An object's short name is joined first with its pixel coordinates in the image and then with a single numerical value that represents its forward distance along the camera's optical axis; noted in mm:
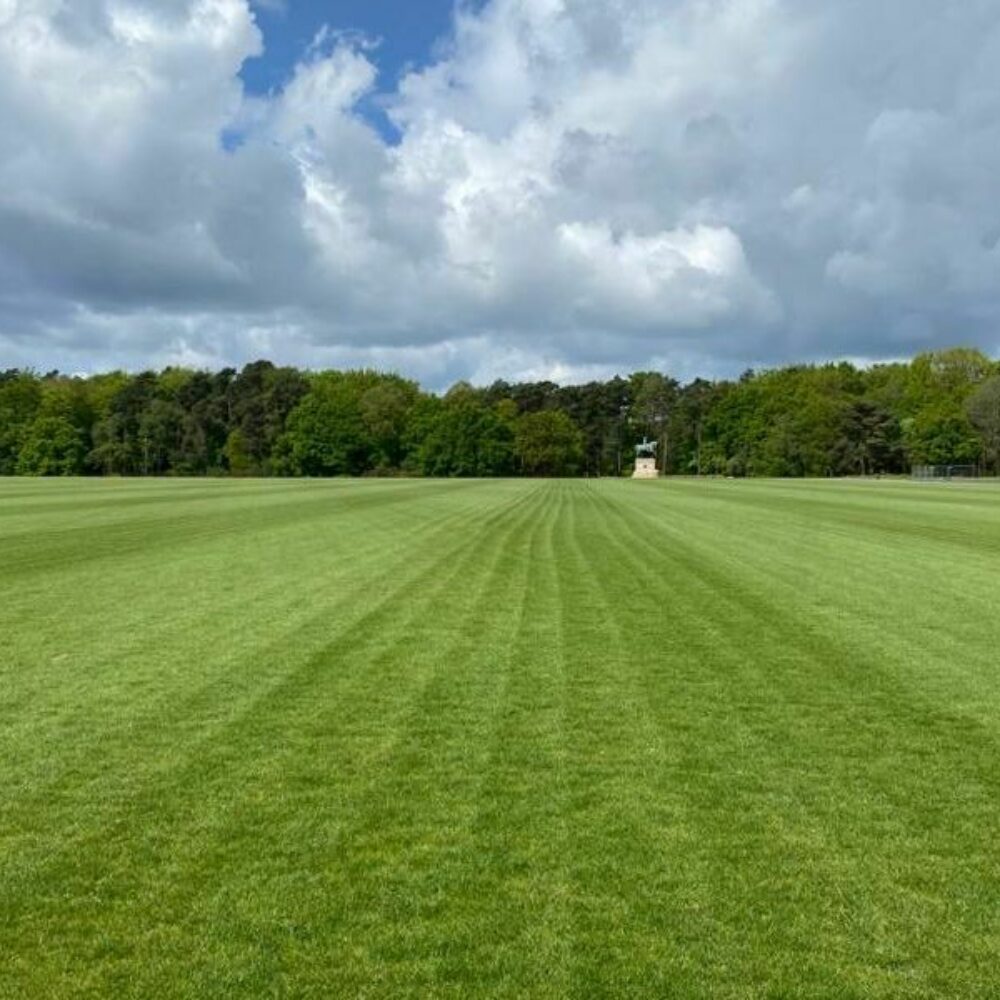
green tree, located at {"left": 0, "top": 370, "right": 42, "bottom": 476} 154250
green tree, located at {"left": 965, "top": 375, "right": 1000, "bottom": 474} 138625
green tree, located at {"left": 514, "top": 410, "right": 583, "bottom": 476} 160625
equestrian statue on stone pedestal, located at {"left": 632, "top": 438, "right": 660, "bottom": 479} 148625
